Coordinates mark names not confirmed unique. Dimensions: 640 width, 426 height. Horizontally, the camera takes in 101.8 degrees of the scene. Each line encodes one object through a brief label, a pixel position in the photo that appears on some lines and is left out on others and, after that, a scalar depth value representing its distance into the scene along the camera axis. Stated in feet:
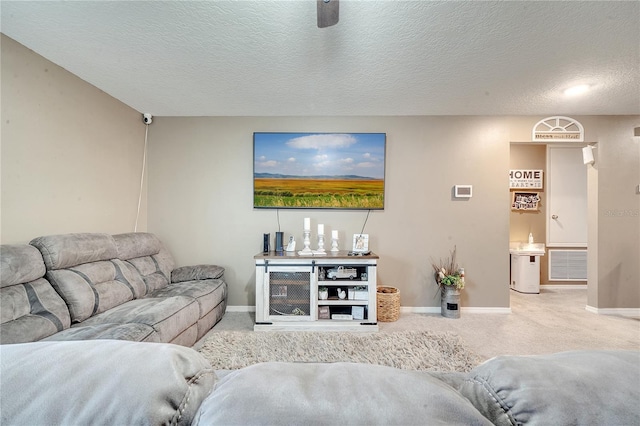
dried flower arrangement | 10.63
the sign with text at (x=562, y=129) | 11.22
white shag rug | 7.08
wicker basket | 10.21
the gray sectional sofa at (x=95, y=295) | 5.50
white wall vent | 15.39
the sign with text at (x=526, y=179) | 15.52
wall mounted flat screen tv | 11.44
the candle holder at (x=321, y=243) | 10.61
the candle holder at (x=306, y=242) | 10.65
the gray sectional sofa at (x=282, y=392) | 1.21
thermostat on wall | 11.40
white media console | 9.50
